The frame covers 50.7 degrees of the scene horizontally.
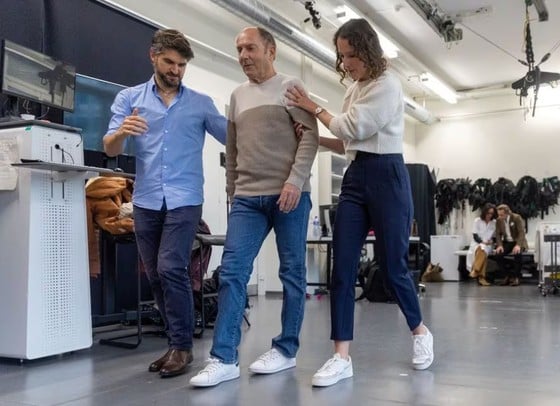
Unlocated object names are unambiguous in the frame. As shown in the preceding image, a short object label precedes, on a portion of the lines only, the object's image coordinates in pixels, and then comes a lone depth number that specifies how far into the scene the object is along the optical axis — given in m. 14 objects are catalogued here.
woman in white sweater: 2.32
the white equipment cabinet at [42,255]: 2.89
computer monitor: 3.20
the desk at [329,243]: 6.93
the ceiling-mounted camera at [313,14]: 6.76
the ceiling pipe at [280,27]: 5.97
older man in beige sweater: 2.29
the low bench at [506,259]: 9.52
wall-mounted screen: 4.27
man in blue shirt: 2.50
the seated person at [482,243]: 9.54
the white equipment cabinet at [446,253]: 10.64
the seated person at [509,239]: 9.41
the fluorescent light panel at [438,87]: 10.35
